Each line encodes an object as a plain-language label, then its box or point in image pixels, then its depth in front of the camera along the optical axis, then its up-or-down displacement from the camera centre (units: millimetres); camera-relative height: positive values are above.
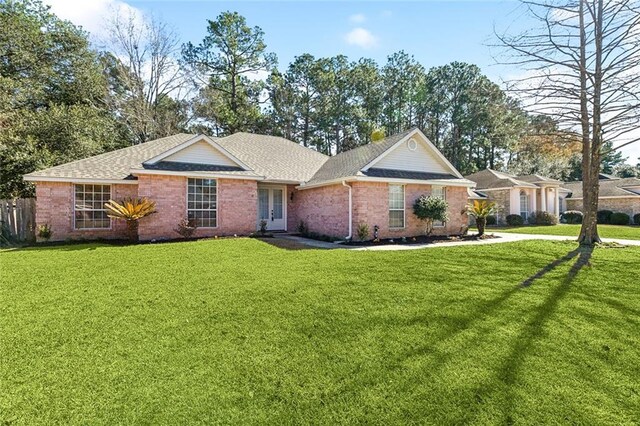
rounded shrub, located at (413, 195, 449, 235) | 14359 +94
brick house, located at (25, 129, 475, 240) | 12984 +982
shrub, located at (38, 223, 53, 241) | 12342 -660
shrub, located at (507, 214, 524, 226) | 24656 -794
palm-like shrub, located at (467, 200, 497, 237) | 15867 -65
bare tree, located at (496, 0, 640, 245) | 10570 +5064
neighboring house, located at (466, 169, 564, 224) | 25484 +1294
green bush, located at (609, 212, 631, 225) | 25888 -840
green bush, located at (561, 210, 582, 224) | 27602 -691
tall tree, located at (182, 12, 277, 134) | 29938 +13508
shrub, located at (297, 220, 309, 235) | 16506 -859
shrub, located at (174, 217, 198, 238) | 13203 -578
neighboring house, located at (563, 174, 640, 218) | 27803 +1069
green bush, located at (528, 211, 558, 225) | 25266 -762
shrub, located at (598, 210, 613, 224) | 26891 -620
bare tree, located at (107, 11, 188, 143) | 25406 +11821
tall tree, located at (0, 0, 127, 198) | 17438 +7678
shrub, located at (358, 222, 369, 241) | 13246 -804
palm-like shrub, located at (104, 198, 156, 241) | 12188 +123
